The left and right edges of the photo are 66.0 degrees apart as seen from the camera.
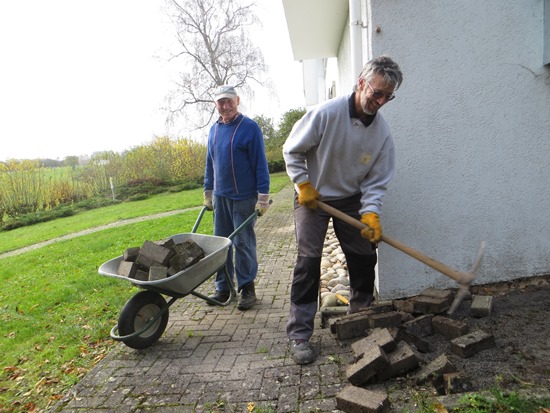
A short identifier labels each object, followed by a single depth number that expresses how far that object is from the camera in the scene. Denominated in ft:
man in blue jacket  12.83
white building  11.16
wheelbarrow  10.35
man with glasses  9.68
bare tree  81.05
